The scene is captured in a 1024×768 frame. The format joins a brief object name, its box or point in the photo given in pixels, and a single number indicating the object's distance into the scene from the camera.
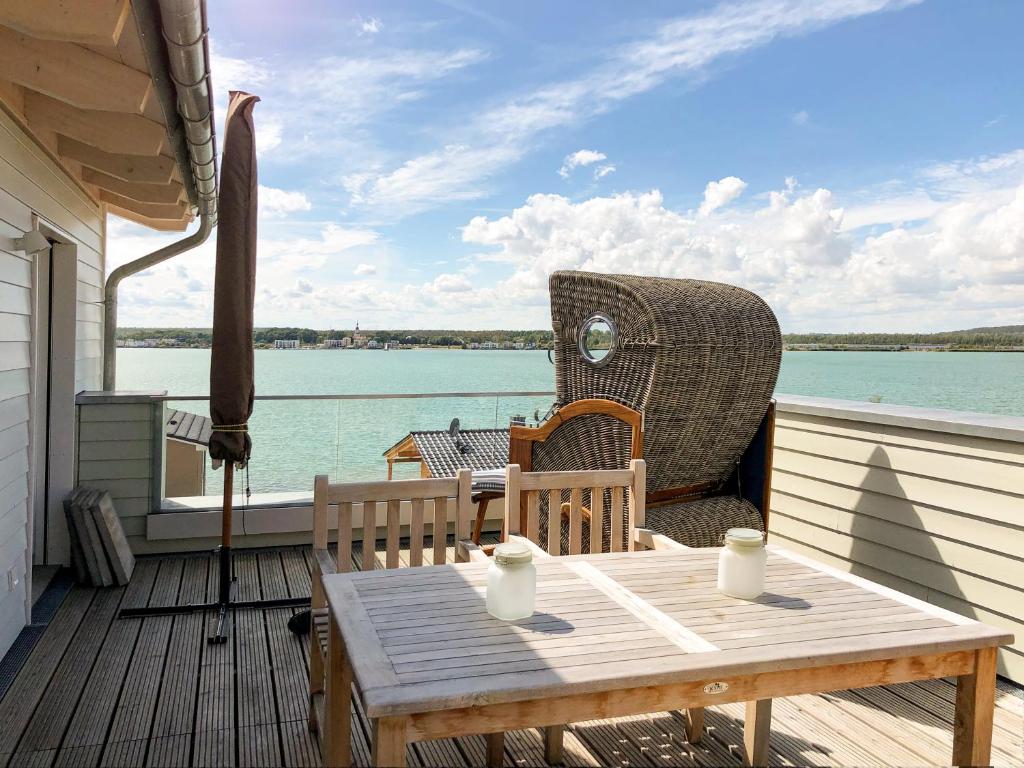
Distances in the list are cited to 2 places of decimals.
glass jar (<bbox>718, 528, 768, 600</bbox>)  1.98
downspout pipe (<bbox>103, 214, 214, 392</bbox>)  5.85
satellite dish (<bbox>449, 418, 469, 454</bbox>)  5.49
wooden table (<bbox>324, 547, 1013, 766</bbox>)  1.45
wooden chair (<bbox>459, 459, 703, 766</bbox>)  2.81
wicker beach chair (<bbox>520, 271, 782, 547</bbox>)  3.76
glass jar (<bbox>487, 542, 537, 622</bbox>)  1.75
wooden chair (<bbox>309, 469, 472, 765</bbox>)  2.53
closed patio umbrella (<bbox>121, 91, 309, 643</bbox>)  3.58
